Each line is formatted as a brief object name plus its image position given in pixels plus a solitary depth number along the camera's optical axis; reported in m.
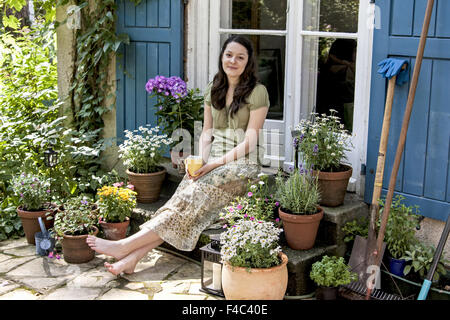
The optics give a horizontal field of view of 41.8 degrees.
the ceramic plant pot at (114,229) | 3.97
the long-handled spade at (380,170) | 3.26
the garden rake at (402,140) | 3.01
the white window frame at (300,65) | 3.62
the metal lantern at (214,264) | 3.38
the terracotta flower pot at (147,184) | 4.22
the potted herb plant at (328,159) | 3.52
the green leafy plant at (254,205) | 3.44
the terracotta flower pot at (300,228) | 3.34
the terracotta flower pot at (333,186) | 3.51
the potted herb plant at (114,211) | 3.97
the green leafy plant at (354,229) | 3.51
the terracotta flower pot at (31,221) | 4.15
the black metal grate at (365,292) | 3.18
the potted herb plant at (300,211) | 3.36
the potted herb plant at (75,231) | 3.82
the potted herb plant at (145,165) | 4.24
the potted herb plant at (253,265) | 3.08
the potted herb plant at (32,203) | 4.17
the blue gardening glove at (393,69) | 3.25
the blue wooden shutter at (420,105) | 3.16
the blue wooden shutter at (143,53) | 4.45
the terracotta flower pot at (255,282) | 3.07
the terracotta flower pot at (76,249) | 3.80
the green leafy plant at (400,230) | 3.33
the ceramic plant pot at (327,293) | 3.23
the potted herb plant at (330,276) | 3.20
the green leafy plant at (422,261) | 3.20
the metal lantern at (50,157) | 4.29
